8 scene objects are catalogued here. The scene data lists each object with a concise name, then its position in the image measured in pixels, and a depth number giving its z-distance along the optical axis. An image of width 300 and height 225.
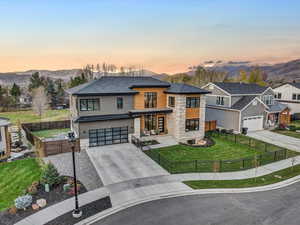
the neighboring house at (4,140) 19.79
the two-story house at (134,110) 20.34
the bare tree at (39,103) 41.89
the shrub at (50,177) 12.36
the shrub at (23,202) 10.10
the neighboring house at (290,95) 37.34
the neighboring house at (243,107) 26.94
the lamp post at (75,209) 9.40
